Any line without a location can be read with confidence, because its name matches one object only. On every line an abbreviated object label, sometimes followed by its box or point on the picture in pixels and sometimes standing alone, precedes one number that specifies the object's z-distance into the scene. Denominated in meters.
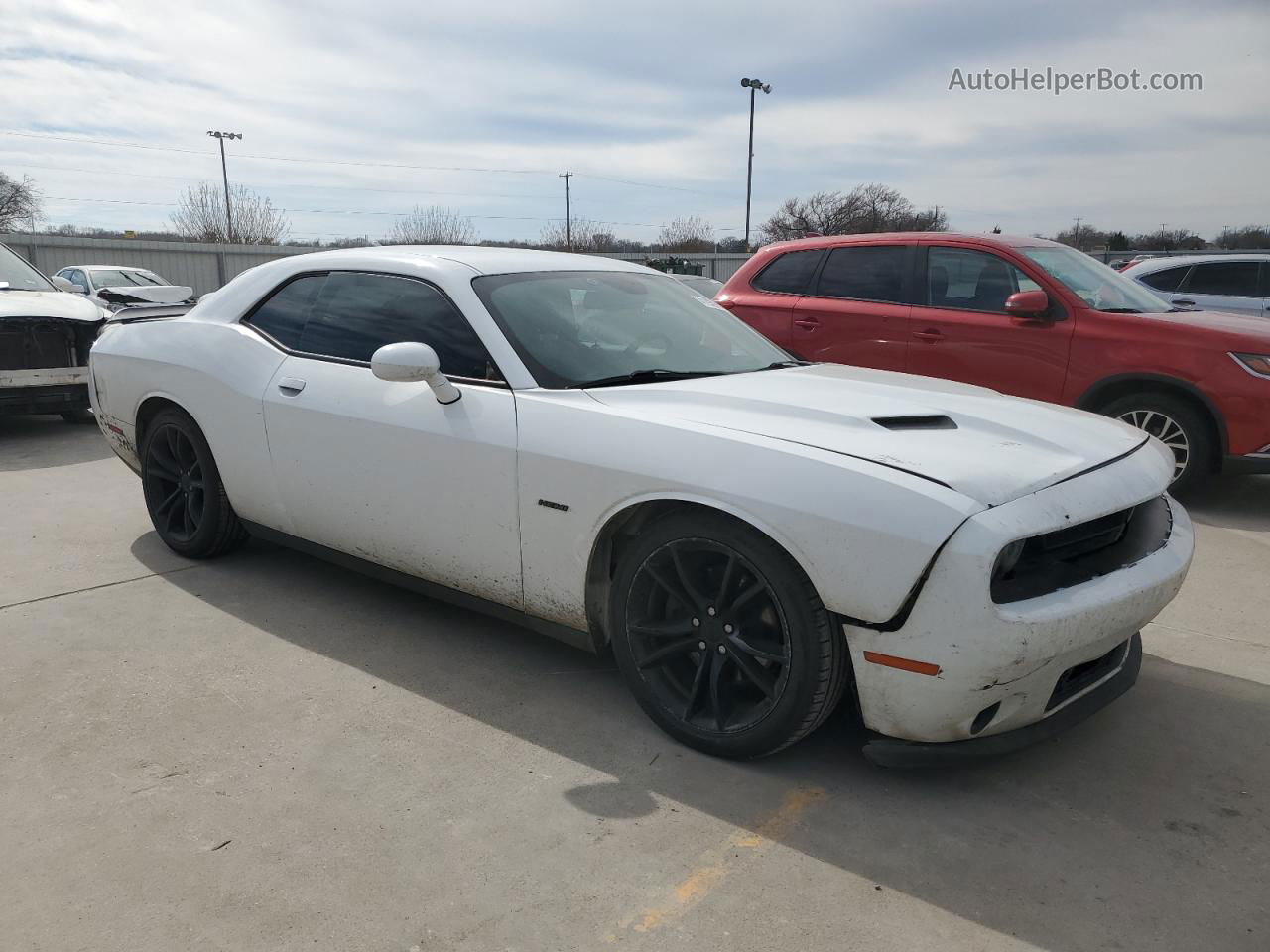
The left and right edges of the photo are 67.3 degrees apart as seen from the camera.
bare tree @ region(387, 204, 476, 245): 47.72
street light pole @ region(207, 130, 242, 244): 51.23
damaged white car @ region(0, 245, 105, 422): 7.61
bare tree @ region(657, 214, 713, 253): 56.97
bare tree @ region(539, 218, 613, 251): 55.47
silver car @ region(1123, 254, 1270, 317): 10.12
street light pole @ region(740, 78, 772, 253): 34.38
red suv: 5.78
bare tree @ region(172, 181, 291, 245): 51.88
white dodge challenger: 2.41
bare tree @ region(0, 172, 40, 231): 52.72
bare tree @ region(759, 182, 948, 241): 46.31
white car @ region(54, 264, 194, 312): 13.47
